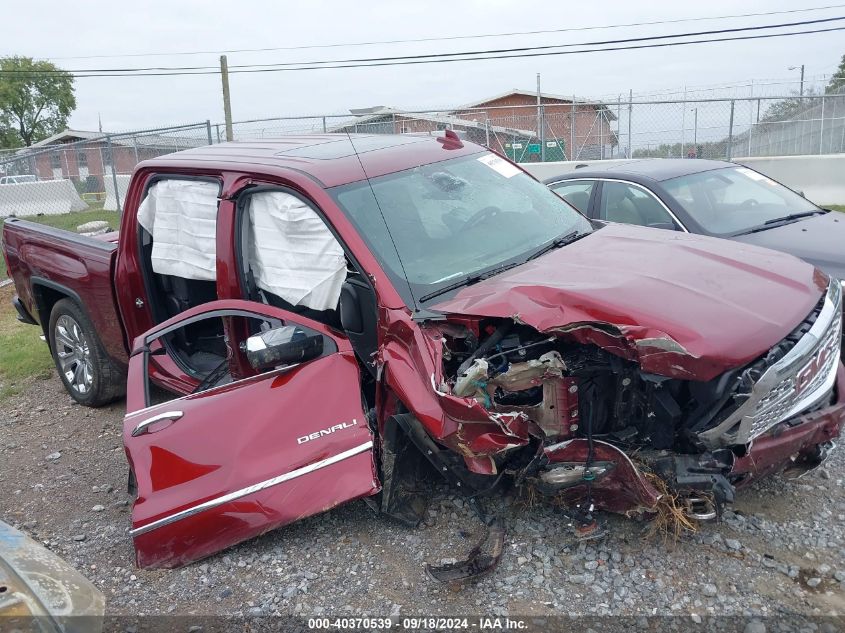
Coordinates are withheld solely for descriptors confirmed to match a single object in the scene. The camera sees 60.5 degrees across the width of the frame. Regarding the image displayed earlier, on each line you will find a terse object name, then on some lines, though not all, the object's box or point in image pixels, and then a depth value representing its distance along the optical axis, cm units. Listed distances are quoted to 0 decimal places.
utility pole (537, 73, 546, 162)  1603
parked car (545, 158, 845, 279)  580
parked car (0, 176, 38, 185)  1938
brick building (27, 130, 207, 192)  1608
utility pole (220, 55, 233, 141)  2492
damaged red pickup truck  290
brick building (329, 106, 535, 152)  1700
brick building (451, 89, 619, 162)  1627
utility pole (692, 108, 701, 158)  1463
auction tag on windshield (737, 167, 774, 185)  685
